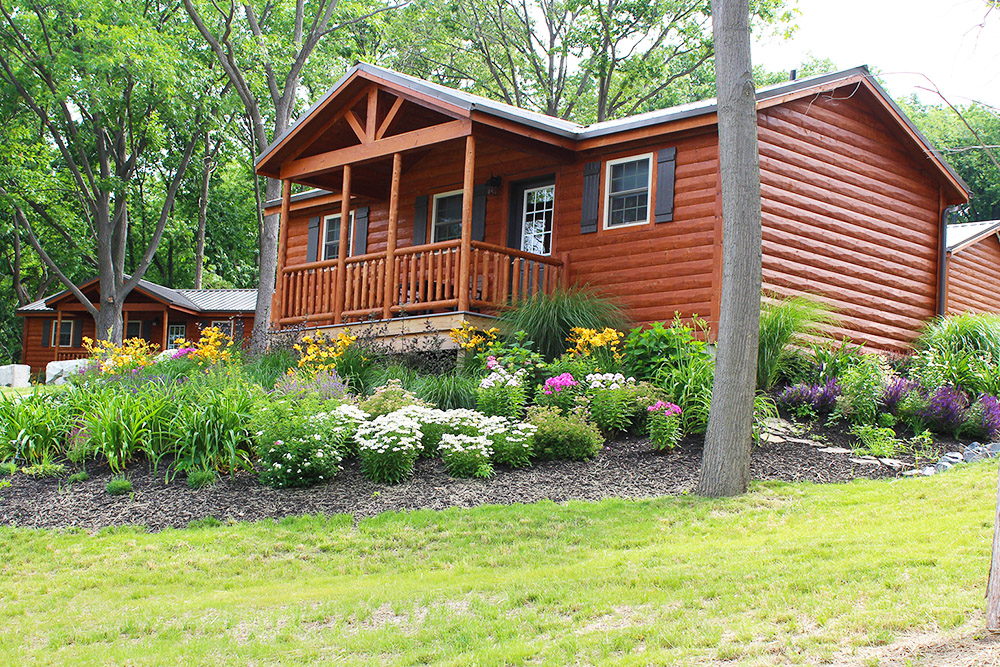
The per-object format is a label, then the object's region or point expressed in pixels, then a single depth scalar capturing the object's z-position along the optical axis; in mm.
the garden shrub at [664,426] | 8609
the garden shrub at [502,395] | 9430
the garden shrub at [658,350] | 9961
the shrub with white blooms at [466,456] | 8125
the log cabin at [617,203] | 12047
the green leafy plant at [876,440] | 8758
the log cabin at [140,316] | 28891
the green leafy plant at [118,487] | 7715
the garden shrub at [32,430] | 8648
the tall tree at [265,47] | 19953
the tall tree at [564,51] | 24844
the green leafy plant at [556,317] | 11359
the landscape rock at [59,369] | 20305
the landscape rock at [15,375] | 21875
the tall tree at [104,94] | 19547
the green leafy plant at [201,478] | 7816
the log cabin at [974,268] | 16141
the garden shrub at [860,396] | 9664
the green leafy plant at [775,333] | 10203
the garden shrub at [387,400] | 9023
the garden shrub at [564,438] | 8648
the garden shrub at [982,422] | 9516
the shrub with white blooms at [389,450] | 7934
